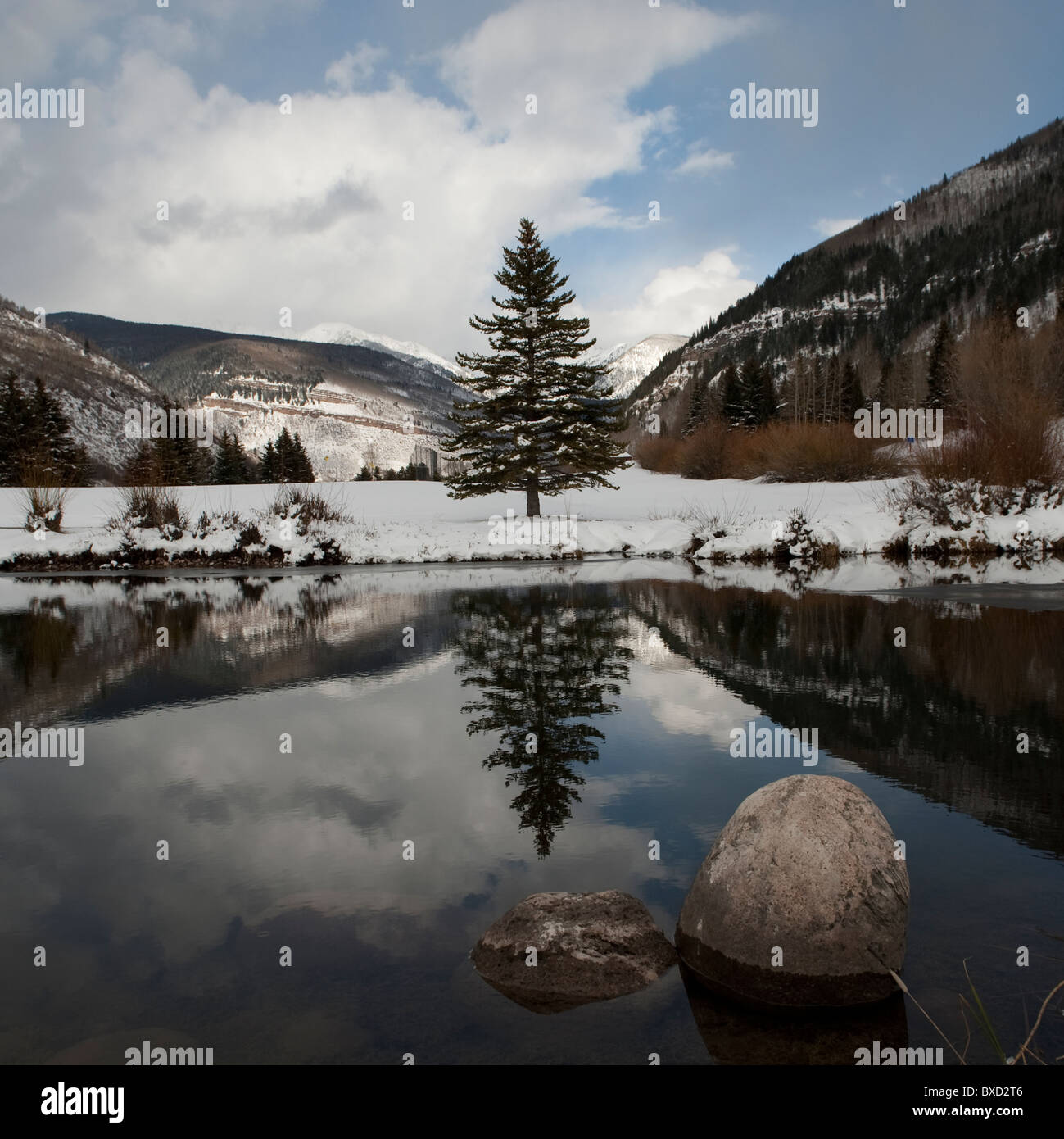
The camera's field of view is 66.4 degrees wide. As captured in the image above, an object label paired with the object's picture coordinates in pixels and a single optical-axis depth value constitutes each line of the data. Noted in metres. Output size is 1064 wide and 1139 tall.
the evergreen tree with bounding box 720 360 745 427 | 62.56
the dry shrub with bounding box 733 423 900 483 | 44.41
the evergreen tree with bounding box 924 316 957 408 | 55.62
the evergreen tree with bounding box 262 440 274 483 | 67.81
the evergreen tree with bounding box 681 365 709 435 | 69.69
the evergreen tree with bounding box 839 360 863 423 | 63.31
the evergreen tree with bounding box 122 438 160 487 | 30.72
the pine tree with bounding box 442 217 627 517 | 32.19
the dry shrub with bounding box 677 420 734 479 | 53.59
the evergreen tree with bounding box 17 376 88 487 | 51.03
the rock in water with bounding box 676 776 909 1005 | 3.41
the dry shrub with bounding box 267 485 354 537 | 28.17
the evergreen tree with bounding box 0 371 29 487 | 52.03
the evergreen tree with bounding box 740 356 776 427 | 62.47
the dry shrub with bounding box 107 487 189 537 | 28.27
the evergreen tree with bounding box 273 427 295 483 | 63.70
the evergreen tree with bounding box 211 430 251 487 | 65.00
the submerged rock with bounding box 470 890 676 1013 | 3.55
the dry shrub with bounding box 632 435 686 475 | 60.38
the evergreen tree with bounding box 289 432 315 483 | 61.50
